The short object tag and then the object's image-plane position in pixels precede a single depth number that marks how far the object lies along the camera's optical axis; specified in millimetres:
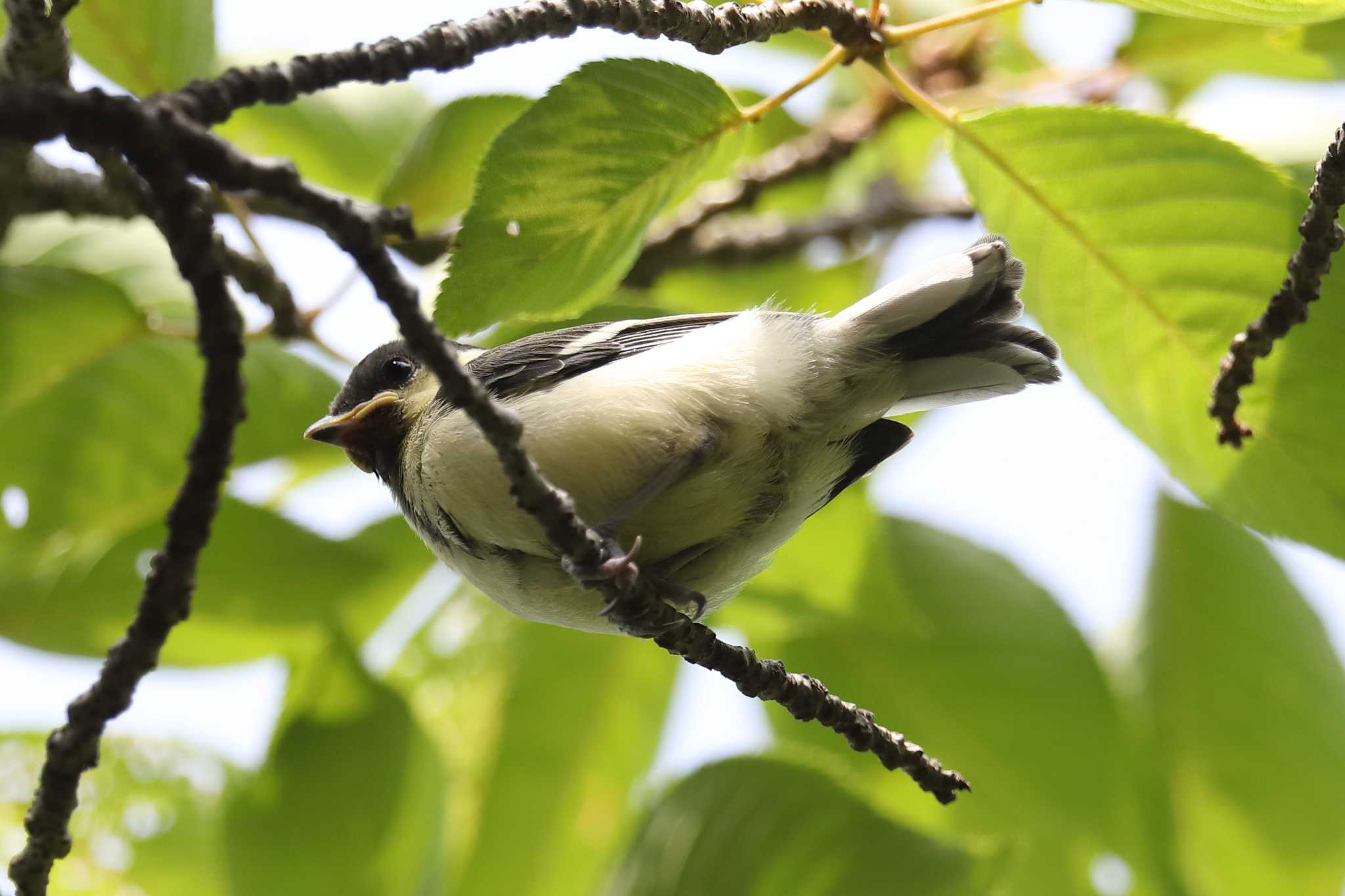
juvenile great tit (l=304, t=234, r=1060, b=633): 4066
